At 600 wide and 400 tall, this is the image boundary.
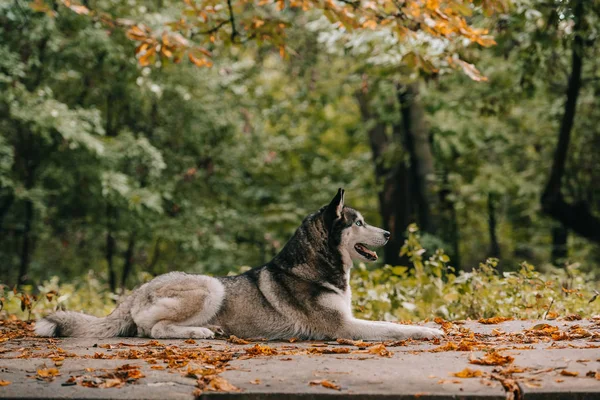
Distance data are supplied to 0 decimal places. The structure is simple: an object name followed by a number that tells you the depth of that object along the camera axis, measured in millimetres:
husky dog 5426
